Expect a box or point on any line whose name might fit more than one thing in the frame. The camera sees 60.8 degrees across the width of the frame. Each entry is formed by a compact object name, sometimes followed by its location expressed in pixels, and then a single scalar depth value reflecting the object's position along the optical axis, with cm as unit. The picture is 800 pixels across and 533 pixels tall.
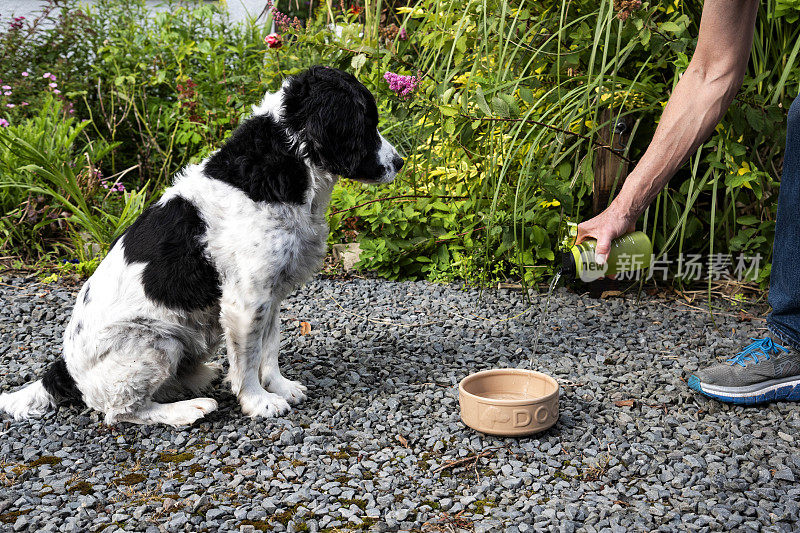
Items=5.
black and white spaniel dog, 235
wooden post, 340
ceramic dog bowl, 217
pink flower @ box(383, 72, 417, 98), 341
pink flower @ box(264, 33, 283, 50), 411
